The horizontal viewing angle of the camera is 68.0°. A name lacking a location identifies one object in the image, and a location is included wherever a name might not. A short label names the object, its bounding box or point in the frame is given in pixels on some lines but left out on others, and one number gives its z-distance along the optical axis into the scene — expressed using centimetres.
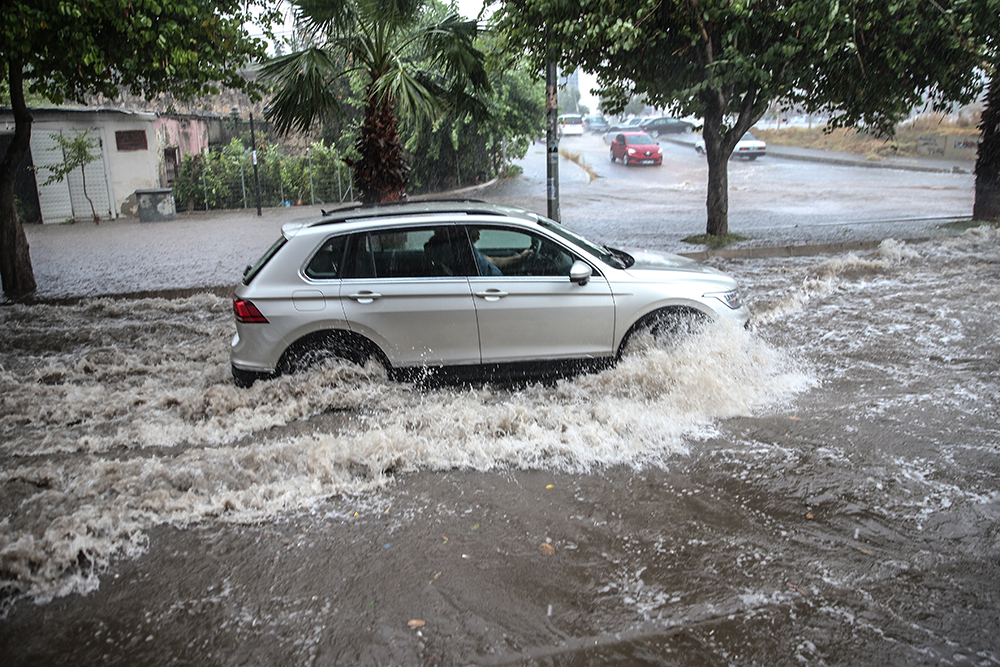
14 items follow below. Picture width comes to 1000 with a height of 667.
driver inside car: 589
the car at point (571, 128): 4928
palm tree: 1087
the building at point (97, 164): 2316
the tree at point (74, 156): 2173
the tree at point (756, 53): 1148
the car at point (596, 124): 5482
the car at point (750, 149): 3469
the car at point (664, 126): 4766
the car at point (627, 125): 4782
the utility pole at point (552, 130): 1191
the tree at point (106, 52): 916
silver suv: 571
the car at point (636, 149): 3359
